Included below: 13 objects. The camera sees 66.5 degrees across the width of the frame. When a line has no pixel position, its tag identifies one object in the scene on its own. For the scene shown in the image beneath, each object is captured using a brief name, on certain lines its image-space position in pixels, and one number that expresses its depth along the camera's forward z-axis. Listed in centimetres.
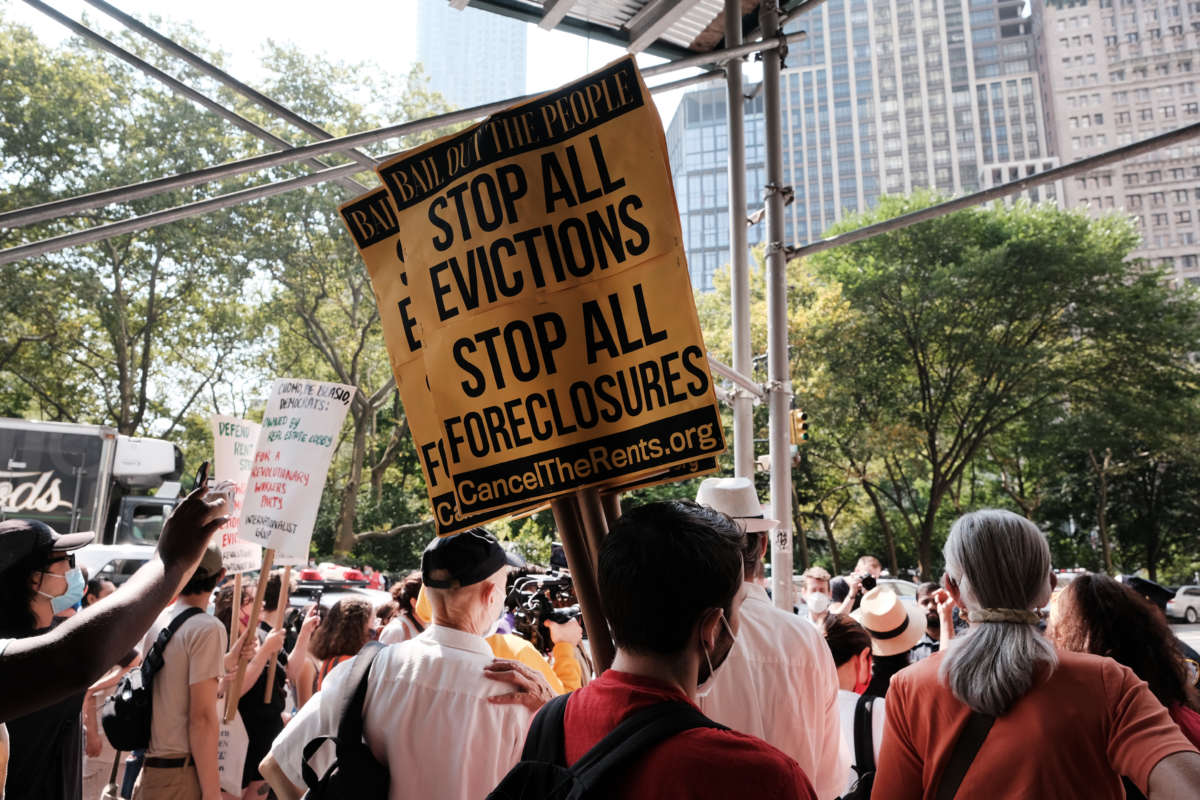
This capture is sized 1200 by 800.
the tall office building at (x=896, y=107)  11438
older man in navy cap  268
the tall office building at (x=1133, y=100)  9038
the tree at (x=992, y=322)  2739
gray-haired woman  212
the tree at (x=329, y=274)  2688
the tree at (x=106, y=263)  2452
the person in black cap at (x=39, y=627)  314
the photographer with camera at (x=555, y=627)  479
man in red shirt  170
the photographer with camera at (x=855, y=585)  816
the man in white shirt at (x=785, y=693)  307
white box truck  1516
